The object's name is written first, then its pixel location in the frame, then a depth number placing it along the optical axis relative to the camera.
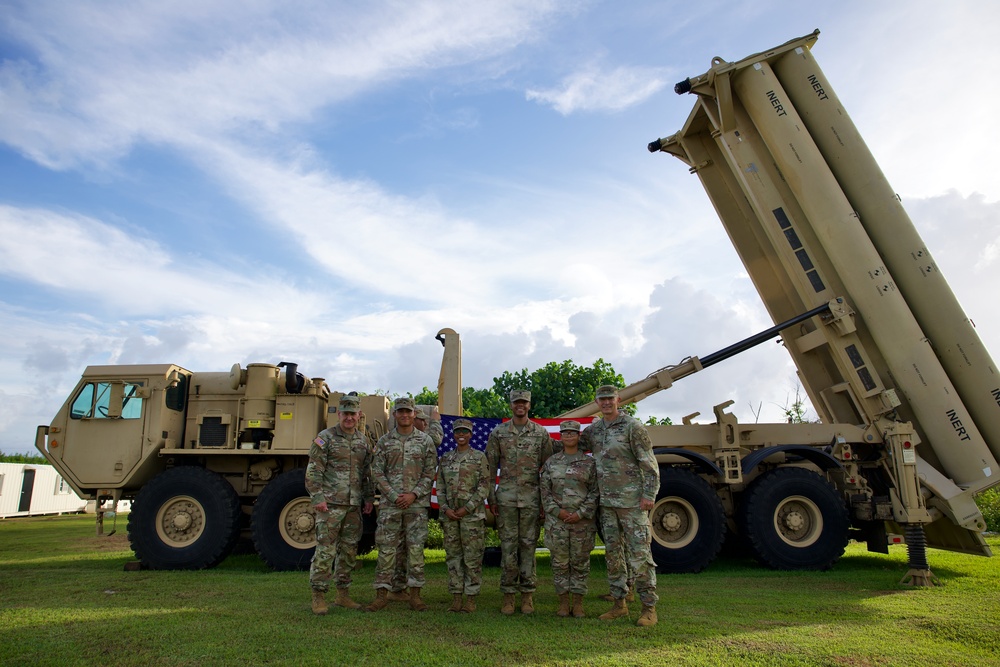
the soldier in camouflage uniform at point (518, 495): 5.41
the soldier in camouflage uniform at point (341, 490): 5.59
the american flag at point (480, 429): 8.28
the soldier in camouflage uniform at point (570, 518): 5.29
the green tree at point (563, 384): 21.70
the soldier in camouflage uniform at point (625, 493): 5.23
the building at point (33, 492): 19.17
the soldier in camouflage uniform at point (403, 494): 5.54
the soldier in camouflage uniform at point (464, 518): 5.44
